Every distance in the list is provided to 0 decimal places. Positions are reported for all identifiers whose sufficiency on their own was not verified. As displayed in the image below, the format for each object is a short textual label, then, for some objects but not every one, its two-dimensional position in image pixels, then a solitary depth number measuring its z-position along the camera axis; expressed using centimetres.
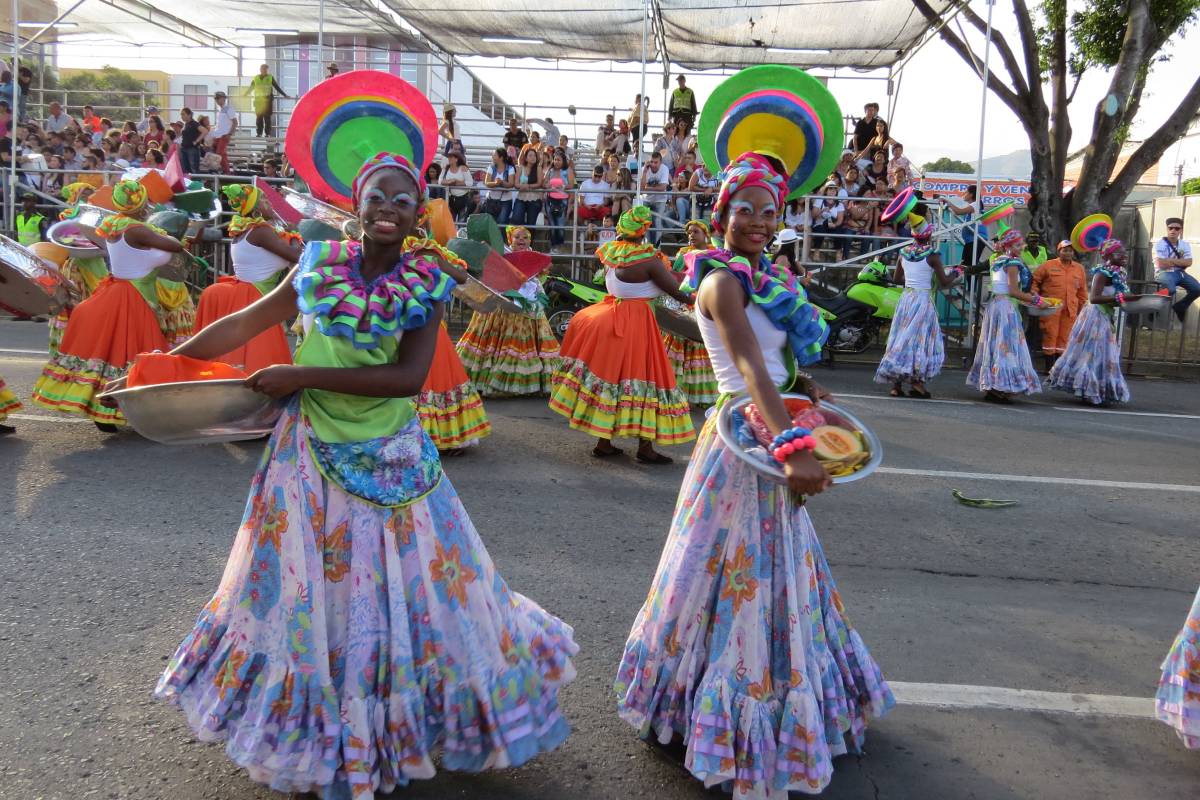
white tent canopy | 1539
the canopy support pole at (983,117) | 1352
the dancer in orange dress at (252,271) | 733
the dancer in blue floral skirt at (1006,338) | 1103
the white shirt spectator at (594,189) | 1512
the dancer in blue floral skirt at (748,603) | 294
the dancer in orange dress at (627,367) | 752
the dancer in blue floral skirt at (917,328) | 1108
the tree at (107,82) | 4119
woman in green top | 279
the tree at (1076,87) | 1468
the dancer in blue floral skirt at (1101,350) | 1114
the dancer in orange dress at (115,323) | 771
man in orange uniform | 1404
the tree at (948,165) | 4125
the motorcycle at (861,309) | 1365
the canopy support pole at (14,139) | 1488
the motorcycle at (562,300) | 1359
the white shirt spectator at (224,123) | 1728
